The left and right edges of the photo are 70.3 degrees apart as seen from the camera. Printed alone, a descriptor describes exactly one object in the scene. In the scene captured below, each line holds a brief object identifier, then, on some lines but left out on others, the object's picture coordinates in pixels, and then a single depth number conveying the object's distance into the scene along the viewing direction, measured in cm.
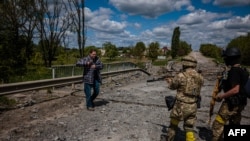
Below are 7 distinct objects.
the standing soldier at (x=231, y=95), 283
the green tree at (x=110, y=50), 6202
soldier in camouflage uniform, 304
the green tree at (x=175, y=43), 7915
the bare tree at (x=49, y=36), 1570
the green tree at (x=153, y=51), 6323
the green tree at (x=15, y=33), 714
